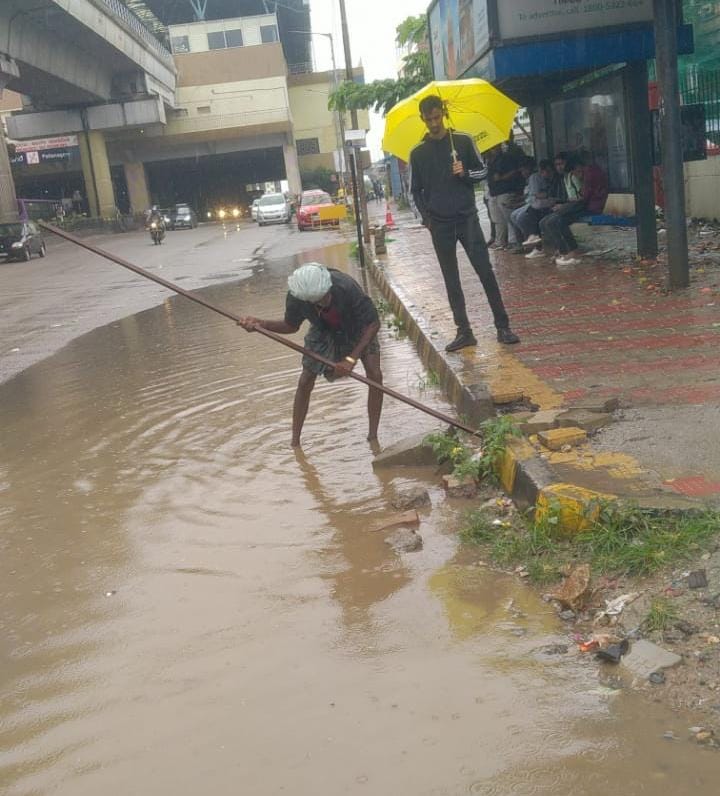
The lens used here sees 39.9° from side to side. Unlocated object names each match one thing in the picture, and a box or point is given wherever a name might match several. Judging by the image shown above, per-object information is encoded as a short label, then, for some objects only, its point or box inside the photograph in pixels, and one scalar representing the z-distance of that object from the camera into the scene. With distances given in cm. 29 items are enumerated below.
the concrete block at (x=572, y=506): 394
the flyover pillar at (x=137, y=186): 5972
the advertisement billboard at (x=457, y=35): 993
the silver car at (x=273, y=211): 4492
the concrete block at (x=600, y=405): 525
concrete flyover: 3388
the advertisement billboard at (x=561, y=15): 934
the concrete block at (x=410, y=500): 500
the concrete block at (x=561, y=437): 481
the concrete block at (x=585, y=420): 500
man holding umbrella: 711
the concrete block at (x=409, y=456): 572
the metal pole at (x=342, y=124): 2995
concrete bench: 1092
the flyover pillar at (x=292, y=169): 6272
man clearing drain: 557
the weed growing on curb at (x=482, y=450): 499
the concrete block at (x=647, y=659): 306
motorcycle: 3419
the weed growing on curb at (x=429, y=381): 765
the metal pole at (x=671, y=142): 820
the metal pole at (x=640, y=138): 1027
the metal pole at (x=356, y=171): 1806
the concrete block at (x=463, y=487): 505
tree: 2136
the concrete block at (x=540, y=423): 506
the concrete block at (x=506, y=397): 574
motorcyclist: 3440
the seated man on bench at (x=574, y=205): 1166
